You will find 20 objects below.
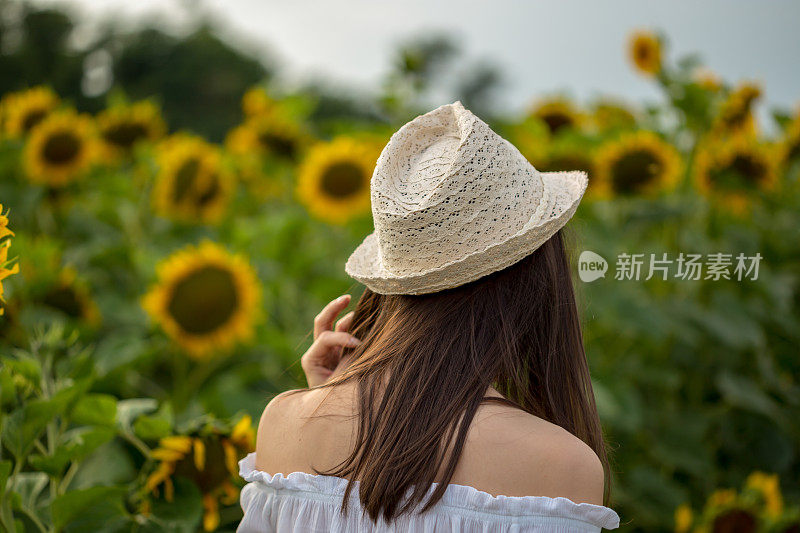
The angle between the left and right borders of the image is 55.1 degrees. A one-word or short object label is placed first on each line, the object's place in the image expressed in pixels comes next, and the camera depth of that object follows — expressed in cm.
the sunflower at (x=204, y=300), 221
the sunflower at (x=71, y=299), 217
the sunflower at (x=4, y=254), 89
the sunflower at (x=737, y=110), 256
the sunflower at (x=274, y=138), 337
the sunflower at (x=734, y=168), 248
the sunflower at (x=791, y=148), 265
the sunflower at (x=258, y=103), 373
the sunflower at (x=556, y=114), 339
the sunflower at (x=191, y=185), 285
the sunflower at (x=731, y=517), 206
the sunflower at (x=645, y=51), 279
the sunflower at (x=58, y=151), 285
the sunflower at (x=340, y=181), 295
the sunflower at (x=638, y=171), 260
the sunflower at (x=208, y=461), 126
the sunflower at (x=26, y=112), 311
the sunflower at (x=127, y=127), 329
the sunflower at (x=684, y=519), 214
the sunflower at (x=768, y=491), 210
